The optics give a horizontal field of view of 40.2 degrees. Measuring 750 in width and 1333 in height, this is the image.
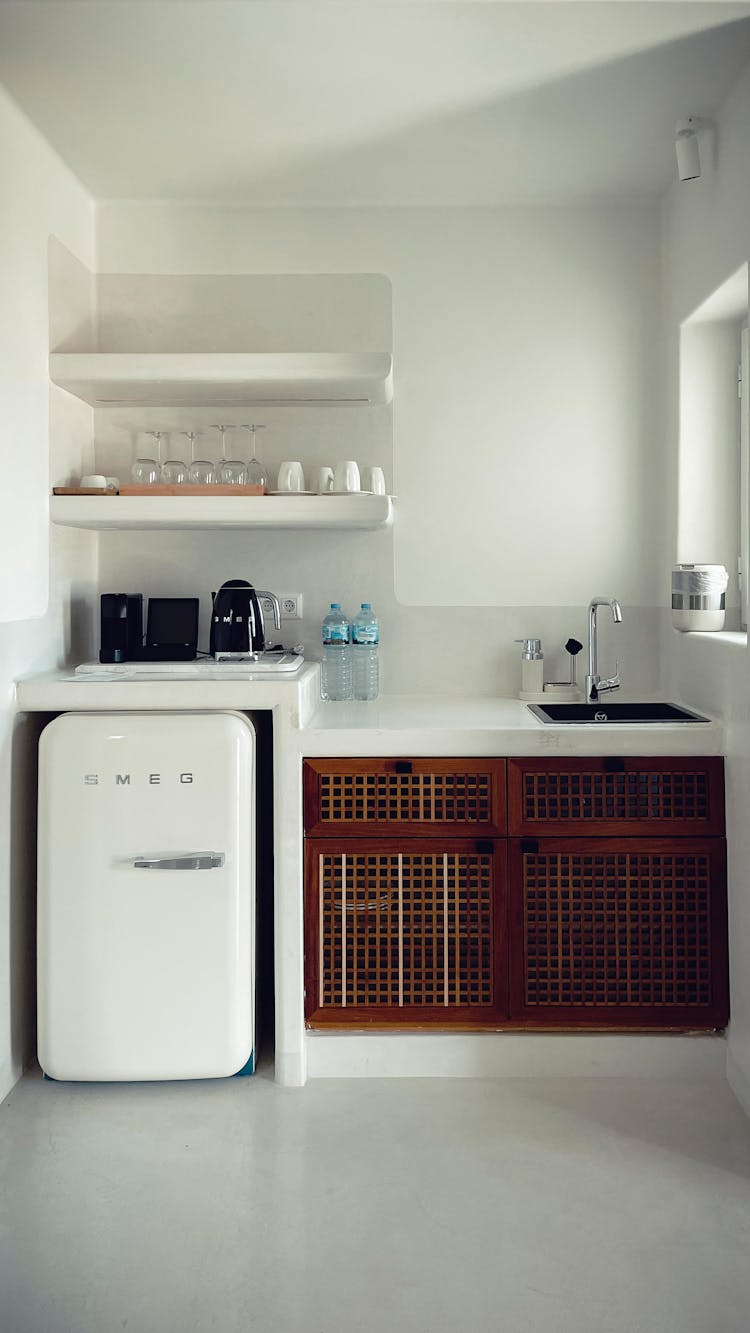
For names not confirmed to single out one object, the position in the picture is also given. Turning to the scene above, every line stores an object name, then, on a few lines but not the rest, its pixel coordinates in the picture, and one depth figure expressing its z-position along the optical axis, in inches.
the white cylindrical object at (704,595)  109.0
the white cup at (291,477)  118.3
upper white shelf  112.2
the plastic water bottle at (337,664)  124.3
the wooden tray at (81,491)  113.4
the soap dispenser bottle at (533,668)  125.3
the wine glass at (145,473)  119.0
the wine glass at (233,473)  119.9
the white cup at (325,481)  121.8
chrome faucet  121.4
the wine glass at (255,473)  122.6
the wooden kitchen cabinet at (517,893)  101.1
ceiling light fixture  103.3
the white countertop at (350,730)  100.7
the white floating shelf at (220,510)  112.9
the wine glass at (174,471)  121.4
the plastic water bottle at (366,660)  125.4
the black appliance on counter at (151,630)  118.6
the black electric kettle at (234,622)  115.8
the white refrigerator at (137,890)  97.3
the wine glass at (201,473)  120.8
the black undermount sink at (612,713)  108.2
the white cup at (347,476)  117.3
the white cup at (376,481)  122.2
